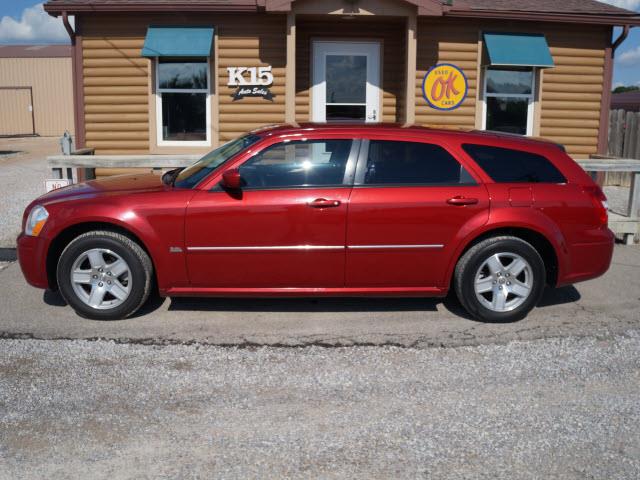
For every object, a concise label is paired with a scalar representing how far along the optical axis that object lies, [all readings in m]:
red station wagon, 5.78
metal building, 37.72
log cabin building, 11.30
